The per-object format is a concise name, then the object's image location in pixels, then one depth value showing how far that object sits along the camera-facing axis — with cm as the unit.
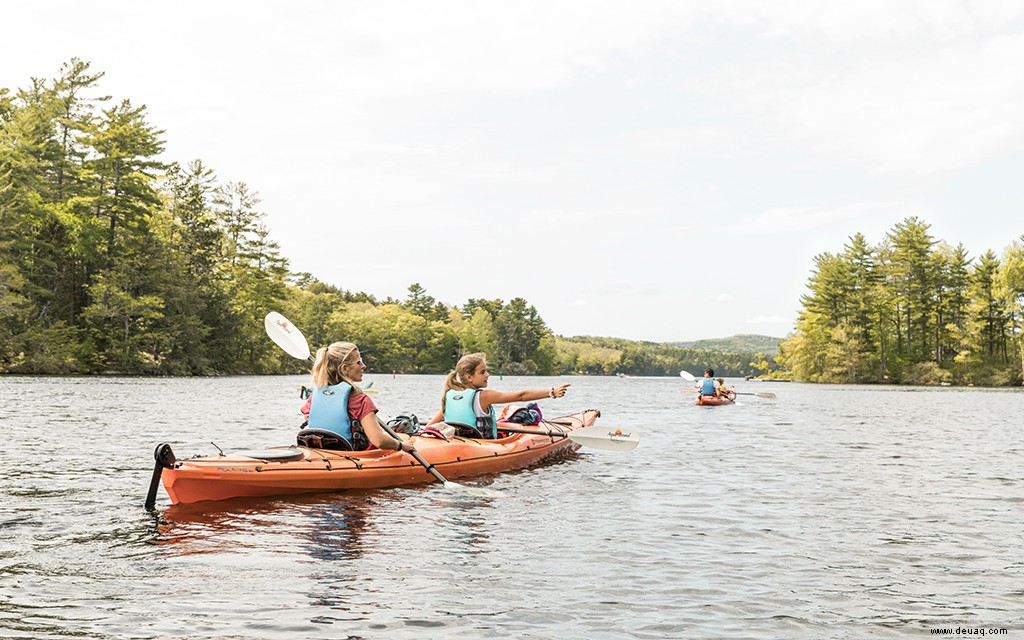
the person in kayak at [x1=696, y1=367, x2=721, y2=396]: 2983
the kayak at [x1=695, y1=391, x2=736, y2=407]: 2991
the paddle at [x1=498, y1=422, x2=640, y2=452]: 1303
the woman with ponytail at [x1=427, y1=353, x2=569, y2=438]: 1097
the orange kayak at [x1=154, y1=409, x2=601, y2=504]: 798
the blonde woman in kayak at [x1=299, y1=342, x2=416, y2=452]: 868
